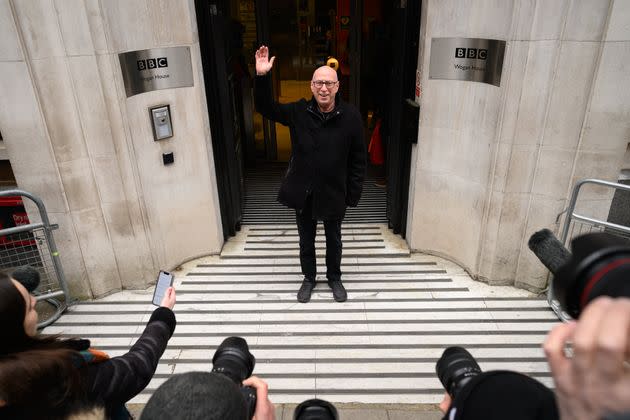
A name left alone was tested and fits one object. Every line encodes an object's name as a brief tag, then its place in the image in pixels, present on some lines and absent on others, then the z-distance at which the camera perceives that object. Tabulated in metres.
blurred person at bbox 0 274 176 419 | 1.35
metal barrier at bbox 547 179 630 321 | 3.34
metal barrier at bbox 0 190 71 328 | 3.58
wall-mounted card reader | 3.88
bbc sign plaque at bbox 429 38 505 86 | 3.57
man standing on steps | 3.38
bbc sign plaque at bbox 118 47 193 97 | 3.65
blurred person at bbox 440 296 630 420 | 0.70
